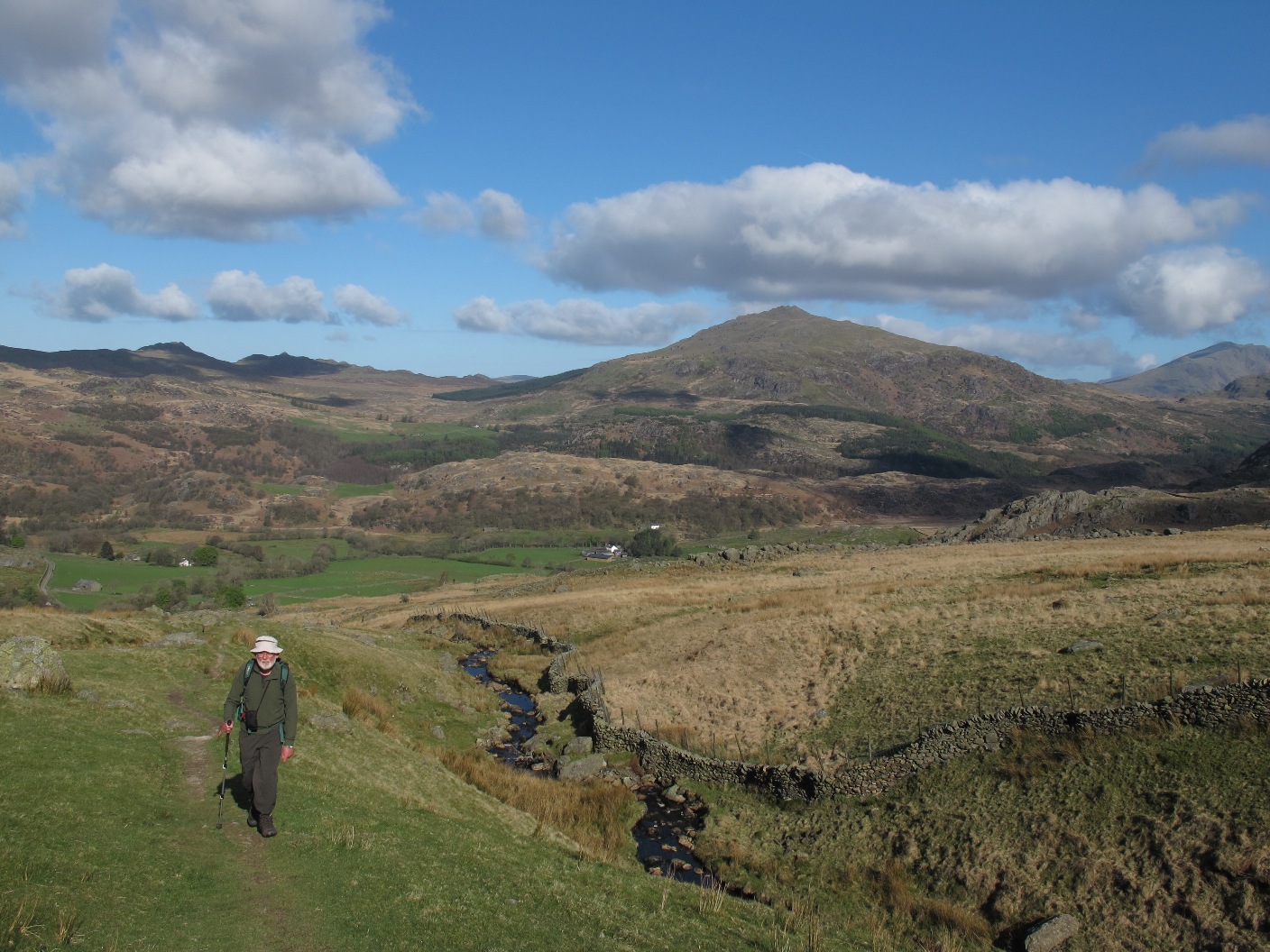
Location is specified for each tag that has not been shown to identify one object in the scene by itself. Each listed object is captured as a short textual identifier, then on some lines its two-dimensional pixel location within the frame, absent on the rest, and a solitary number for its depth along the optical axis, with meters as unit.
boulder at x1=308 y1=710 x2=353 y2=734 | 22.98
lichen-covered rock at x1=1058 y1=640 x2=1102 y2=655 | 29.39
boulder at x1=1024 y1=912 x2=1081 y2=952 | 17.06
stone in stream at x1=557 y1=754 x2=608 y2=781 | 28.45
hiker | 13.55
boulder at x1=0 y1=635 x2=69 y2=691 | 18.41
